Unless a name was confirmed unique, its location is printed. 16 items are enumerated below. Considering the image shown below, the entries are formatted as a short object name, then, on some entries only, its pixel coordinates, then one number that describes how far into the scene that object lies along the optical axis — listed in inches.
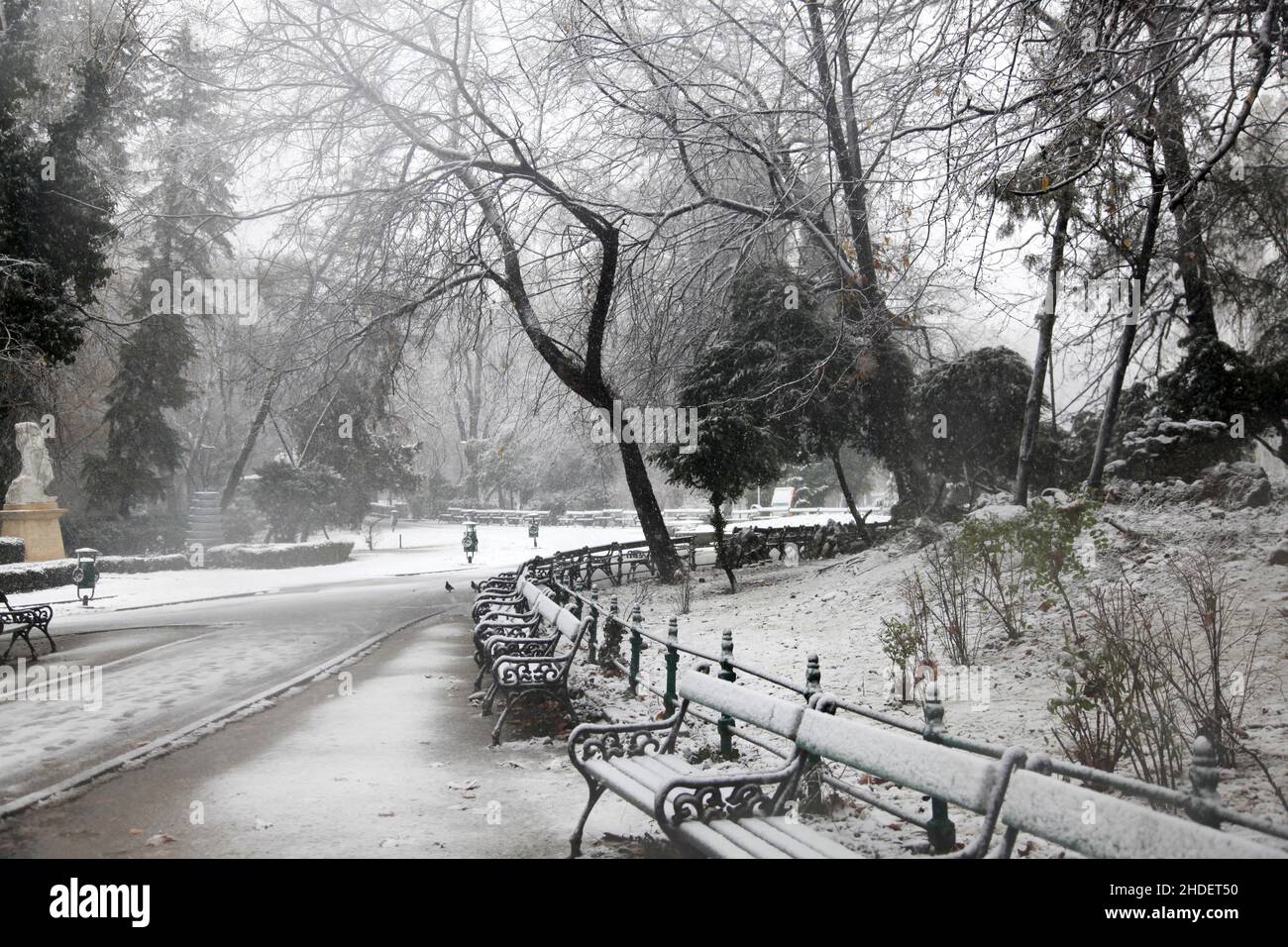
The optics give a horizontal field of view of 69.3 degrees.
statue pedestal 961.5
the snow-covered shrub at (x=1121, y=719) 199.9
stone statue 967.6
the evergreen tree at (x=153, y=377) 1192.8
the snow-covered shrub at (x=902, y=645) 323.0
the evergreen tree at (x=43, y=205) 745.0
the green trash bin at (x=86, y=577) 756.0
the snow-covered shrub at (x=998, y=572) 373.1
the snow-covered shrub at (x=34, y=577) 823.7
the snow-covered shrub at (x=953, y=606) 353.4
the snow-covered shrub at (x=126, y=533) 1238.9
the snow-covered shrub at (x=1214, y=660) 211.6
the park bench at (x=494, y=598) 491.9
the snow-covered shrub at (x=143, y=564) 1094.4
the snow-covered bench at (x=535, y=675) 302.0
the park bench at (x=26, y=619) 465.1
